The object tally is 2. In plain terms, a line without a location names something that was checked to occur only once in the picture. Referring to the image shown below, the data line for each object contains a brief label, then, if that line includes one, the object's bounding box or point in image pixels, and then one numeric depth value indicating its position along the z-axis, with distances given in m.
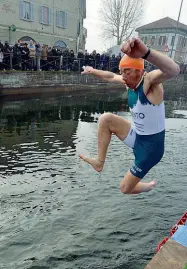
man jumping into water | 2.77
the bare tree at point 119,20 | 51.31
